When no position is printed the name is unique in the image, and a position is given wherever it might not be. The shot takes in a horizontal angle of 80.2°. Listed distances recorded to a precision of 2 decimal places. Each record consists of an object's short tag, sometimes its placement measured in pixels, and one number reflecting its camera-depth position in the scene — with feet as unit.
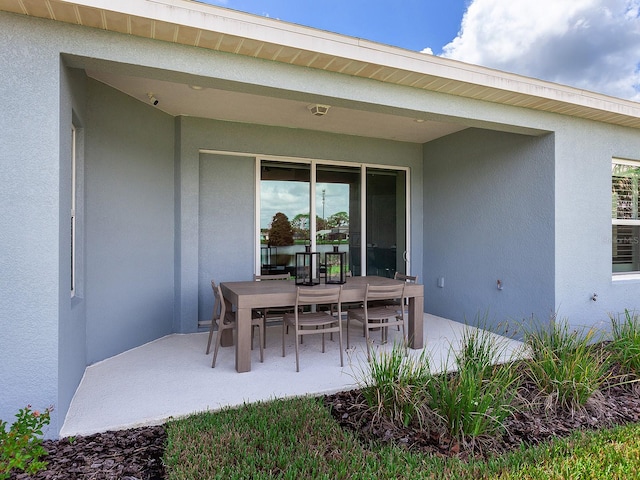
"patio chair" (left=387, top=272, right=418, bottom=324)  16.52
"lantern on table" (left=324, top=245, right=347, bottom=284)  15.56
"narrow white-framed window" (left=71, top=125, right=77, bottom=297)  11.27
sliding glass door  19.79
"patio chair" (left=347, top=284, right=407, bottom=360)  14.26
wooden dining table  12.54
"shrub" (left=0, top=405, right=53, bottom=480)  6.78
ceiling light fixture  15.65
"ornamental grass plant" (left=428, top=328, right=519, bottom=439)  8.18
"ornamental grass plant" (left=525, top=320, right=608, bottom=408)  9.58
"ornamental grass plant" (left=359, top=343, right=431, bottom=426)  8.77
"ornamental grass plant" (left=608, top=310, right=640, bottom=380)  11.23
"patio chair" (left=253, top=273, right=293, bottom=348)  16.18
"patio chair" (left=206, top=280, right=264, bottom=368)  13.24
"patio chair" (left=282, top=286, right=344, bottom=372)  13.03
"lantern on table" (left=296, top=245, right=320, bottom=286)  15.30
